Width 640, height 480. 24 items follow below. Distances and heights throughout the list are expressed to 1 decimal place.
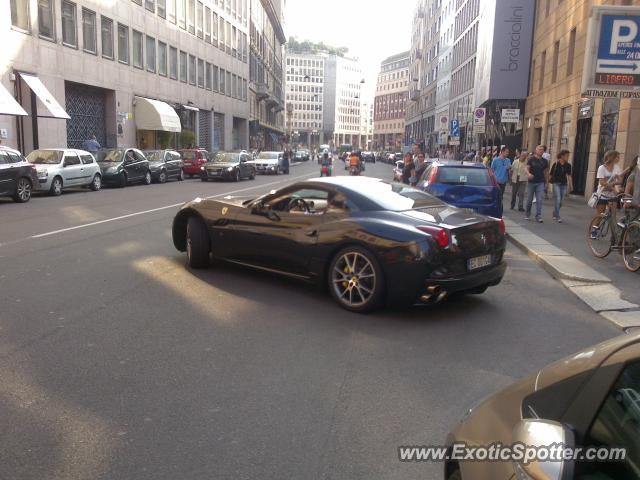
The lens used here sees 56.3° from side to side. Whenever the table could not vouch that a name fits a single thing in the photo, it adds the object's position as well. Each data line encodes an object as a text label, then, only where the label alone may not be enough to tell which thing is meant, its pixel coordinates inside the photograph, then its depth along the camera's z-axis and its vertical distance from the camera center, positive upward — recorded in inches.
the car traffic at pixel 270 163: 1547.7 -66.8
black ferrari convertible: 234.1 -42.9
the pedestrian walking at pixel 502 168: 703.1 -27.8
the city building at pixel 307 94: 7081.7 +533.0
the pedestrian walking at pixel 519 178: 660.1 -37.7
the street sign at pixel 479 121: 1034.4 +39.0
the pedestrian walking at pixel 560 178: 544.7 -29.5
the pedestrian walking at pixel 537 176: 570.6 -29.2
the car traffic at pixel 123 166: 937.5 -54.3
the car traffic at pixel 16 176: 650.8 -51.9
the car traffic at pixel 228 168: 1179.3 -63.5
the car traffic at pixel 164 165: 1104.2 -58.6
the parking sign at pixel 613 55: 439.8 +67.7
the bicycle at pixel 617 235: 343.3 -54.1
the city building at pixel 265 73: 2687.0 +330.7
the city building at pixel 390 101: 5969.5 +411.0
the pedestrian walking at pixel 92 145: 1139.9 -25.6
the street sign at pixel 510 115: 923.4 +44.7
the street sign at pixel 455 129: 1327.5 +29.7
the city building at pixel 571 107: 701.3 +56.2
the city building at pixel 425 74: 3198.8 +402.6
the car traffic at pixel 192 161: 1286.9 -55.8
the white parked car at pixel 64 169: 760.3 -50.7
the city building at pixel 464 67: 1937.4 +272.1
